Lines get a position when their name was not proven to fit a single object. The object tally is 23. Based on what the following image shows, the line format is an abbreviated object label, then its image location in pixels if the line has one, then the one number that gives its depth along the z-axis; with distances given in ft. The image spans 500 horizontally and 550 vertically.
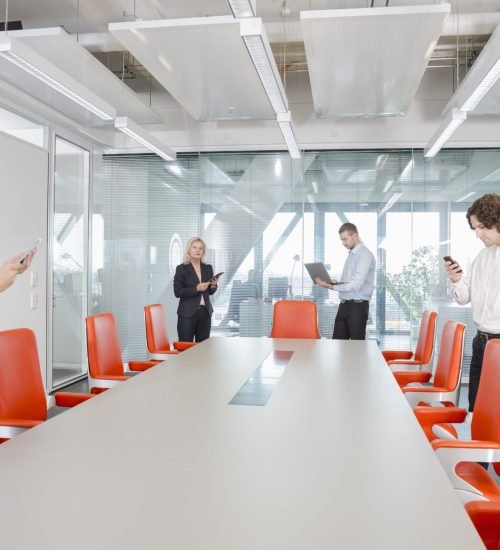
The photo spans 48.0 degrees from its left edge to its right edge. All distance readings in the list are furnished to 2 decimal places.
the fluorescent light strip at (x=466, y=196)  22.80
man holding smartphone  11.07
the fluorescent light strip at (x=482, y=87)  12.21
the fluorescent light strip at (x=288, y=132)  16.31
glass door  21.27
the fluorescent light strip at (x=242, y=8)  9.32
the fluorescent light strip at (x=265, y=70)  11.12
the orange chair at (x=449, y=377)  10.60
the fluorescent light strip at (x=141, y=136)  16.80
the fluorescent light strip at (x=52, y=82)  11.46
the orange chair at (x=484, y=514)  5.18
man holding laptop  18.93
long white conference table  4.31
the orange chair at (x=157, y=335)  14.97
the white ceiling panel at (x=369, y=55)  12.37
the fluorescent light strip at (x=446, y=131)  15.28
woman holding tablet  18.63
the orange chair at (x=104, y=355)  11.45
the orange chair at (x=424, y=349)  14.11
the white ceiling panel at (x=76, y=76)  13.71
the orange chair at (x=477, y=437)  7.00
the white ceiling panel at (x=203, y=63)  12.83
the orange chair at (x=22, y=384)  8.73
